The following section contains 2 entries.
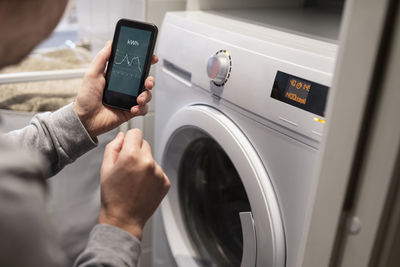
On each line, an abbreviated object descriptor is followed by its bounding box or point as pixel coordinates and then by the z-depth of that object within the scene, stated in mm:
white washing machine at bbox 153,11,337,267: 584
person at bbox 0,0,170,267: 320
